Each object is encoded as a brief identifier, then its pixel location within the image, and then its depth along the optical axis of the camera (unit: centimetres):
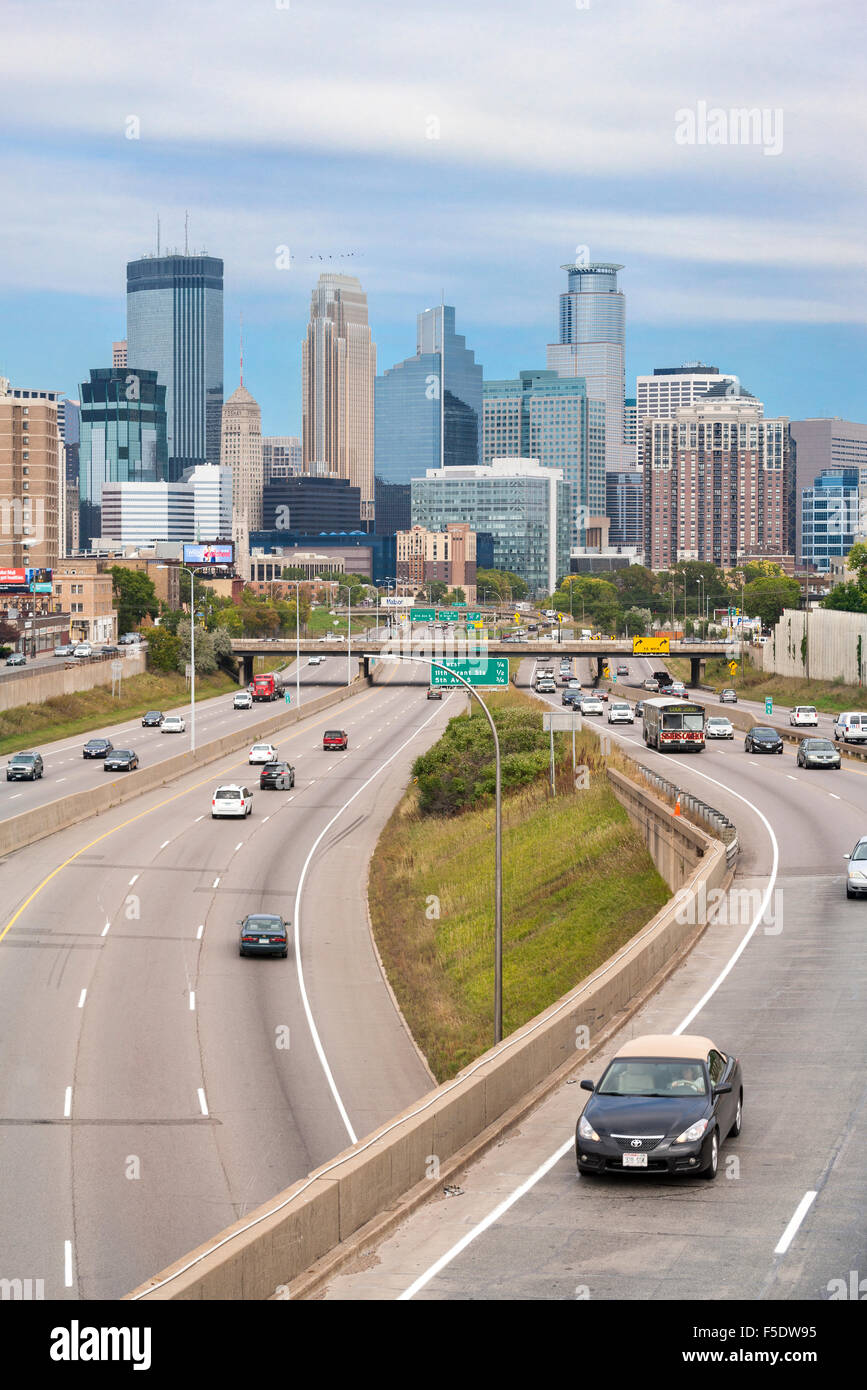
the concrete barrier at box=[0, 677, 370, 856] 5859
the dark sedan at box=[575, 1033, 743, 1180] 1766
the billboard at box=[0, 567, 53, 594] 16388
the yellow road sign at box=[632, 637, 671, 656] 13275
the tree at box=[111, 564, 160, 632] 19500
